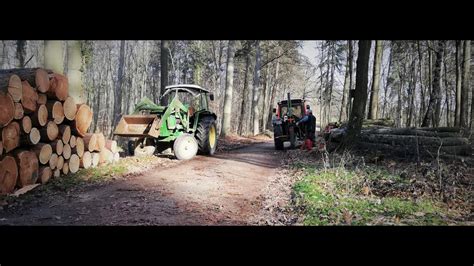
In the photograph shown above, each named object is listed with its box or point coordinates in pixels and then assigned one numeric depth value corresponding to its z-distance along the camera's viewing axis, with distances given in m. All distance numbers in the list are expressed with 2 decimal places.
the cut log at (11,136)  3.83
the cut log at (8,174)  3.66
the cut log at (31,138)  4.19
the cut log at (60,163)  4.72
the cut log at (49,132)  4.55
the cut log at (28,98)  4.20
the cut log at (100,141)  5.71
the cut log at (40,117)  4.39
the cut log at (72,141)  5.05
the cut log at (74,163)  5.02
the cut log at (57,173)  4.63
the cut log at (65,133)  4.87
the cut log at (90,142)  5.41
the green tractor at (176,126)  6.71
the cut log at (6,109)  3.79
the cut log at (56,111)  4.70
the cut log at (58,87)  4.73
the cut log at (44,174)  4.33
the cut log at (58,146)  4.66
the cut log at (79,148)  5.18
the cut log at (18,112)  4.02
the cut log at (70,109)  5.02
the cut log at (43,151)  4.32
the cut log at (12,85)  3.91
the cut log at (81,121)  5.23
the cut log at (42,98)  4.52
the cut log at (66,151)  4.88
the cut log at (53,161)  4.55
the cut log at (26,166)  3.96
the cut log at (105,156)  5.82
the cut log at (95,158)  5.61
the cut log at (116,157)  6.22
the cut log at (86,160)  5.32
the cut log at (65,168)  4.86
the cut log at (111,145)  6.11
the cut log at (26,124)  4.15
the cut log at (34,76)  4.40
